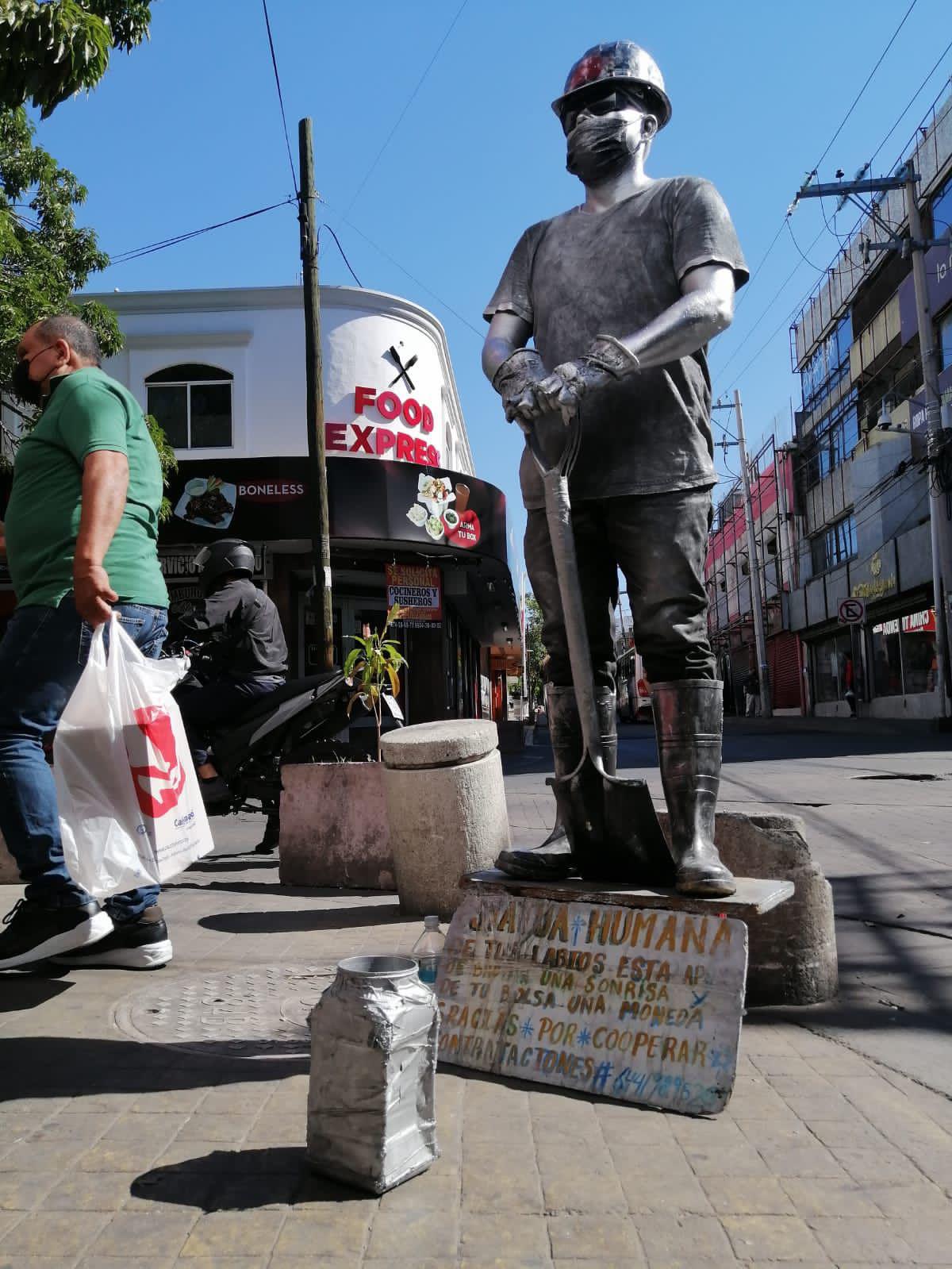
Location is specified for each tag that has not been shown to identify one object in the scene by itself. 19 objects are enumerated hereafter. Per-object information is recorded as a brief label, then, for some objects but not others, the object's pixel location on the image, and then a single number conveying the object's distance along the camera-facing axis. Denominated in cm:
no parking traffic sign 2736
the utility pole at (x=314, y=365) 1311
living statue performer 254
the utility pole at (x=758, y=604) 4466
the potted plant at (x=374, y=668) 579
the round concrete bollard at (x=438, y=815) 426
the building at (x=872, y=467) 2772
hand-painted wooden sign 221
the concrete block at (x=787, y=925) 304
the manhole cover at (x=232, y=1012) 262
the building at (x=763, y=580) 4691
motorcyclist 607
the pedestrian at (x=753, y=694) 4984
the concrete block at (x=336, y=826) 515
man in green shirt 306
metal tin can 178
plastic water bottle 302
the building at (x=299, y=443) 1692
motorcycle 596
